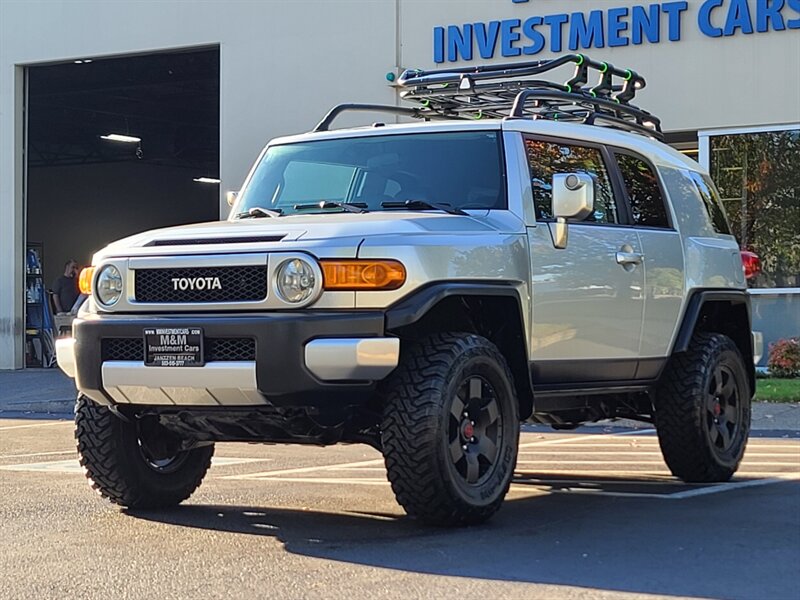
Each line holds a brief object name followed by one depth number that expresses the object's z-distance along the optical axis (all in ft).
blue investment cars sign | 56.75
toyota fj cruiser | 20.83
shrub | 54.29
